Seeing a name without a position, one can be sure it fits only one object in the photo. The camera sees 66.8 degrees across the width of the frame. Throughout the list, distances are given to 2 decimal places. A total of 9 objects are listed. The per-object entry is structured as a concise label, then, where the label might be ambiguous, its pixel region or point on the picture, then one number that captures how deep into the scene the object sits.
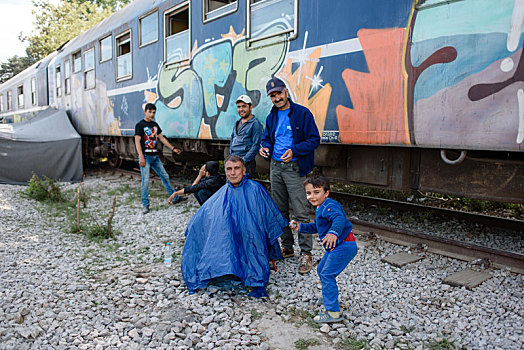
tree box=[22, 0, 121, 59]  33.47
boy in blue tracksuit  2.96
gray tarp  9.67
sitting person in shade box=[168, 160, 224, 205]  5.25
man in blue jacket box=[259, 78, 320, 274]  4.03
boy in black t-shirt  6.94
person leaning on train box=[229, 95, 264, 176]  4.91
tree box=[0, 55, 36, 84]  46.59
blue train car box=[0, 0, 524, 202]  3.41
